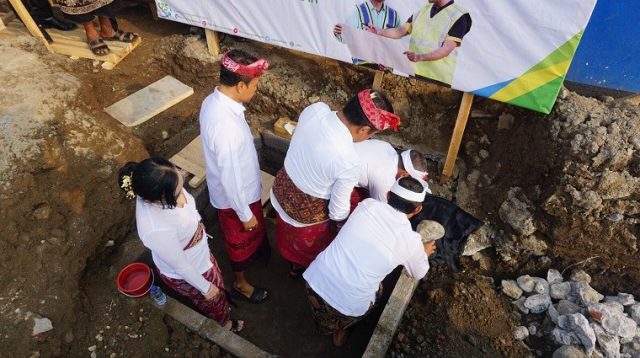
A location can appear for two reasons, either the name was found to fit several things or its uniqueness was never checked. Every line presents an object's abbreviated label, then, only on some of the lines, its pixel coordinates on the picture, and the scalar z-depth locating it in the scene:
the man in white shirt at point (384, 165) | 3.42
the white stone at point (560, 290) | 3.85
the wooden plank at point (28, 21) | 5.36
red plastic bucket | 3.51
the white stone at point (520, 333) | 3.62
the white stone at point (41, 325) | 3.19
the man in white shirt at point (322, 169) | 2.79
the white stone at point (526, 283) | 3.97
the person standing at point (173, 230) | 2.39
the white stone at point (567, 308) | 3.70
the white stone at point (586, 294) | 3.72
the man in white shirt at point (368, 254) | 2.89
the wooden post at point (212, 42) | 5.55
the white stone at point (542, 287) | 3.90
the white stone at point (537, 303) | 3.81
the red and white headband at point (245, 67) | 2.86
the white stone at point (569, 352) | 3.30
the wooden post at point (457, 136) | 4.23
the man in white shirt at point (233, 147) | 2.92
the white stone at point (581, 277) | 3.93
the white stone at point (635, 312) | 3.60
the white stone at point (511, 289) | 3.94
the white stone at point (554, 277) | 3.99
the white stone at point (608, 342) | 3.36
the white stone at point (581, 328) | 3.39
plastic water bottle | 3.52
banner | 3.51
